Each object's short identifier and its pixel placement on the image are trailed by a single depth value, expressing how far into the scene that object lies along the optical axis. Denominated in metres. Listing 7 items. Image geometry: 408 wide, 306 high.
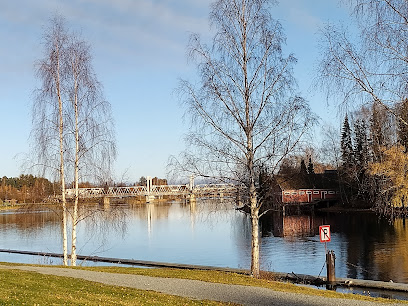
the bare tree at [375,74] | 9.33
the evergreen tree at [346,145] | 67.36
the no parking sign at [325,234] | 21.80
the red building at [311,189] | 83.25
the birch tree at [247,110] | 17.02
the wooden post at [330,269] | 20.62
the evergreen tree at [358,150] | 61.92
